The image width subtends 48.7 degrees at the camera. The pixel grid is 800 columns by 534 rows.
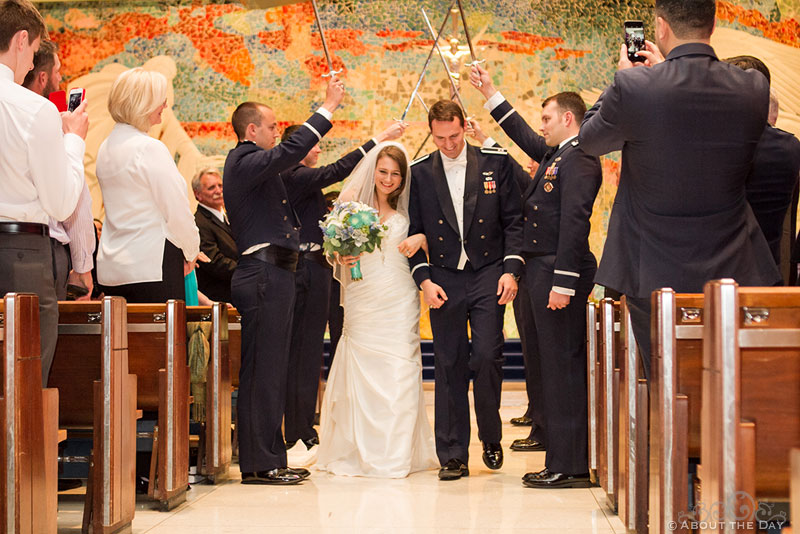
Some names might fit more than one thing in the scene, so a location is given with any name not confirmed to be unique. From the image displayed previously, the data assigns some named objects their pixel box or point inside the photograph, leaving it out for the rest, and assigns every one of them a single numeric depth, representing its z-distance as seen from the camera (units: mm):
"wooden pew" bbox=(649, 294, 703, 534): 2543
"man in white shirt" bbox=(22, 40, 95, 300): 3611
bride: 5074
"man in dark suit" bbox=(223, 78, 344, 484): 4797
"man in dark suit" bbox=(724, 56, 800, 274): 3404
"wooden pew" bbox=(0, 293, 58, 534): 2715
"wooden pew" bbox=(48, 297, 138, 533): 3385
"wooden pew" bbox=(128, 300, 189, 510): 3977
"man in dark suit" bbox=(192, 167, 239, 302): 6688
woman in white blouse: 4273
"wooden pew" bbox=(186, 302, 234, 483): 4711
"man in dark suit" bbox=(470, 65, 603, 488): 4551
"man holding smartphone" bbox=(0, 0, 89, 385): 3107
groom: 4898
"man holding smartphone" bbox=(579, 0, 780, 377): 2863
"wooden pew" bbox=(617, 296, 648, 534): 3266
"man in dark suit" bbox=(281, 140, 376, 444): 6051
